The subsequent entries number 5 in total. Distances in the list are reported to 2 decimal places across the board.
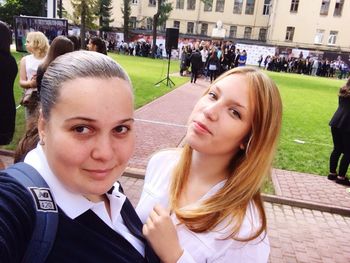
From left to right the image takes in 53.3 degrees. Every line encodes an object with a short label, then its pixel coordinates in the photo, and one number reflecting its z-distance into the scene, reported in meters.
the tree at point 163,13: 39.99
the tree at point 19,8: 41.31
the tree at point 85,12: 39.88
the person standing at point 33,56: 5.50
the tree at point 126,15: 51.19
